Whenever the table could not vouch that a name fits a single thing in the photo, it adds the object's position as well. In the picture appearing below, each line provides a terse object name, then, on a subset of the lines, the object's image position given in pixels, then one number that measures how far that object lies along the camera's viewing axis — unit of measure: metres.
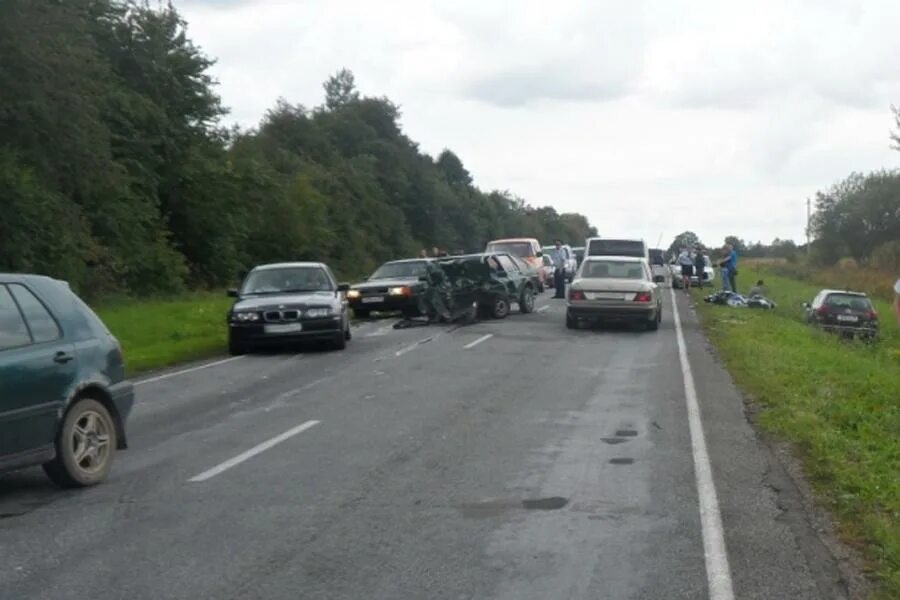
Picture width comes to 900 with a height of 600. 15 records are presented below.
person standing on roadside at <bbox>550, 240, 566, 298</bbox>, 37.31
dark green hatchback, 8.64
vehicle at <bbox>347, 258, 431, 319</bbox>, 29.41
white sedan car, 24.72
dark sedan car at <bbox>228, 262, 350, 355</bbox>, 20.50
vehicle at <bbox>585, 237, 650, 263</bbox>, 33.38
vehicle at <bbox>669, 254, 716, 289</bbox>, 47.21
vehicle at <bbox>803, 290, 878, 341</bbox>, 30.03
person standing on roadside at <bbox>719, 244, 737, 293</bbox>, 36.06
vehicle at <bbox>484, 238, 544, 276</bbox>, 40.50
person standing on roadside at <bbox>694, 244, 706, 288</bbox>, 45.88
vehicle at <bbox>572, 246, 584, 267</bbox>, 49.61
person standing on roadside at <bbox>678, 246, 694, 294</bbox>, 44.68
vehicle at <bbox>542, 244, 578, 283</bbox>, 38.34
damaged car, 26.95
